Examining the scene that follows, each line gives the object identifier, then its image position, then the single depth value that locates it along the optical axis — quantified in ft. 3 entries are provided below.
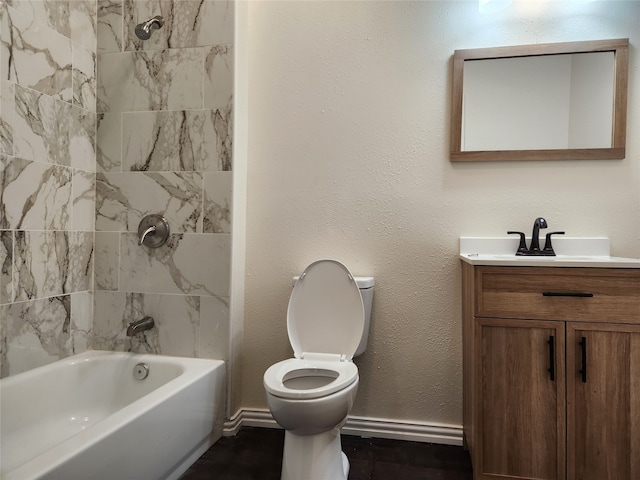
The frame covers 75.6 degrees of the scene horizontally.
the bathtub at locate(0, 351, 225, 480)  3.93
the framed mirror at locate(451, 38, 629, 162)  6.22
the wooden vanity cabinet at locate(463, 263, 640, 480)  4.93
